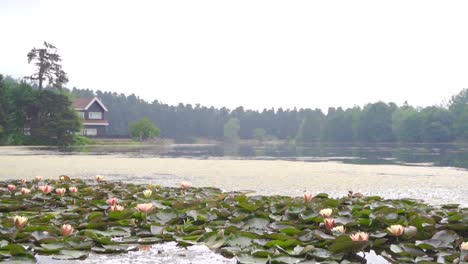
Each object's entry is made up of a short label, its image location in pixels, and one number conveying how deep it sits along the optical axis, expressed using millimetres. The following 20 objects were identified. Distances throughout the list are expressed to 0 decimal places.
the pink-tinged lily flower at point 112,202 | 4270
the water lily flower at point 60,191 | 5161
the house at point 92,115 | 52562
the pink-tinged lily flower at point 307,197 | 4565
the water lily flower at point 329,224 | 3355
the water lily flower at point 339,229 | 3285
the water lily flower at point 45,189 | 5095
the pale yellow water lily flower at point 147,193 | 5064
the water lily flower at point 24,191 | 5164
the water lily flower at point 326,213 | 3664
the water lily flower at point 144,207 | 3850
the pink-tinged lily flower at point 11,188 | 5660
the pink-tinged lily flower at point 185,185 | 6079
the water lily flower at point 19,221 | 3285
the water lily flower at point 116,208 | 4029
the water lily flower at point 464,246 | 2756
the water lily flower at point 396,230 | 3145
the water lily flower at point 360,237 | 2842
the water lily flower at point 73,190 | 5410
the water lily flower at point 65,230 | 3268
